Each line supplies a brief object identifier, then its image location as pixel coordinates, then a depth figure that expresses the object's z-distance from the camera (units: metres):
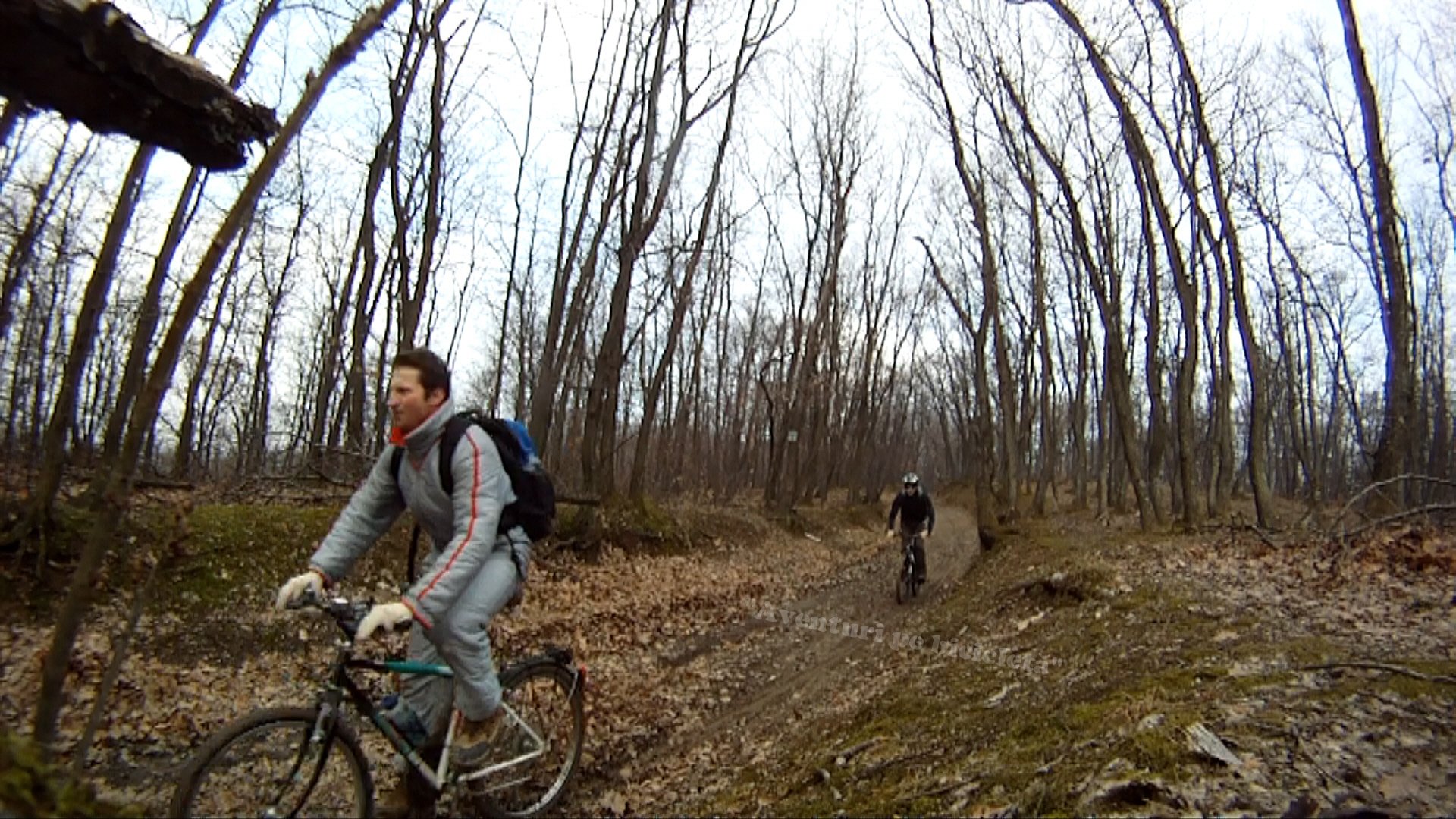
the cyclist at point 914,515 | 12.04
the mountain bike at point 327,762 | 2.85
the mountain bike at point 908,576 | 11.99
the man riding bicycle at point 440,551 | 3.21
